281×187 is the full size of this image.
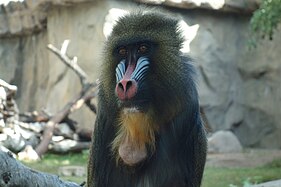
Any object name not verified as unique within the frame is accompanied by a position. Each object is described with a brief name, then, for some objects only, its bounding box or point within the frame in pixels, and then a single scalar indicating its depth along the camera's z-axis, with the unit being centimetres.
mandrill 471
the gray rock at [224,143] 1327
